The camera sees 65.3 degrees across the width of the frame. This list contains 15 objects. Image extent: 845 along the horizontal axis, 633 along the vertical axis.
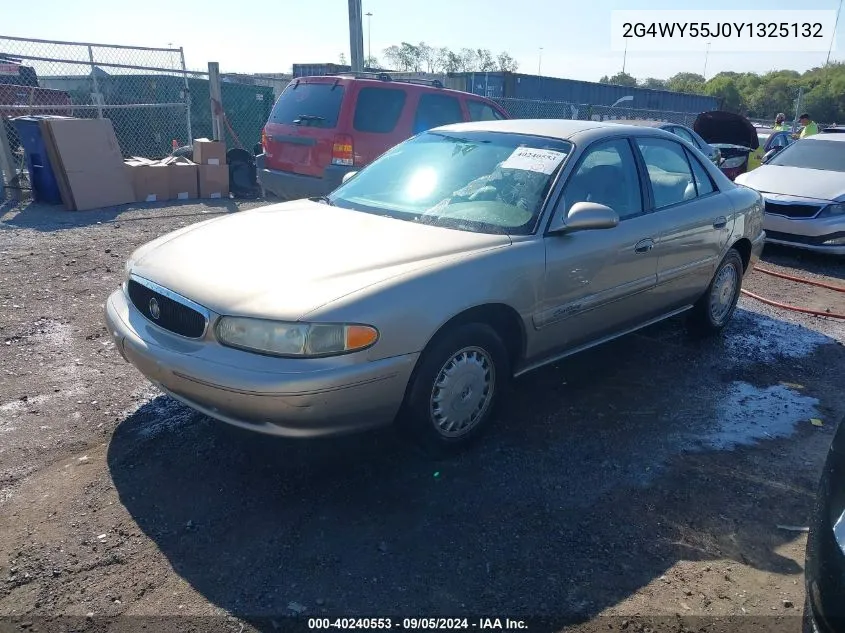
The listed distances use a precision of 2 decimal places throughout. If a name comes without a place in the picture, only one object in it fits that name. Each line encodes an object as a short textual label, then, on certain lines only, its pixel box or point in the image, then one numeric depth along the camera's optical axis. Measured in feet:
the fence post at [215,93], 38.86
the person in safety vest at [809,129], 46.10
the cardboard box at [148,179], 33.14
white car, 26.71
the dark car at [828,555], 6.32
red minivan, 27.07
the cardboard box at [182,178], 34.65
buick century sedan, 9.27
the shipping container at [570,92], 62.70
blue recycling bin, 29.81
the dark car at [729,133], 42.11
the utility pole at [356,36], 41.45
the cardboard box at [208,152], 34.68
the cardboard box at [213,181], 35.50
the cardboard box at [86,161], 29.53
